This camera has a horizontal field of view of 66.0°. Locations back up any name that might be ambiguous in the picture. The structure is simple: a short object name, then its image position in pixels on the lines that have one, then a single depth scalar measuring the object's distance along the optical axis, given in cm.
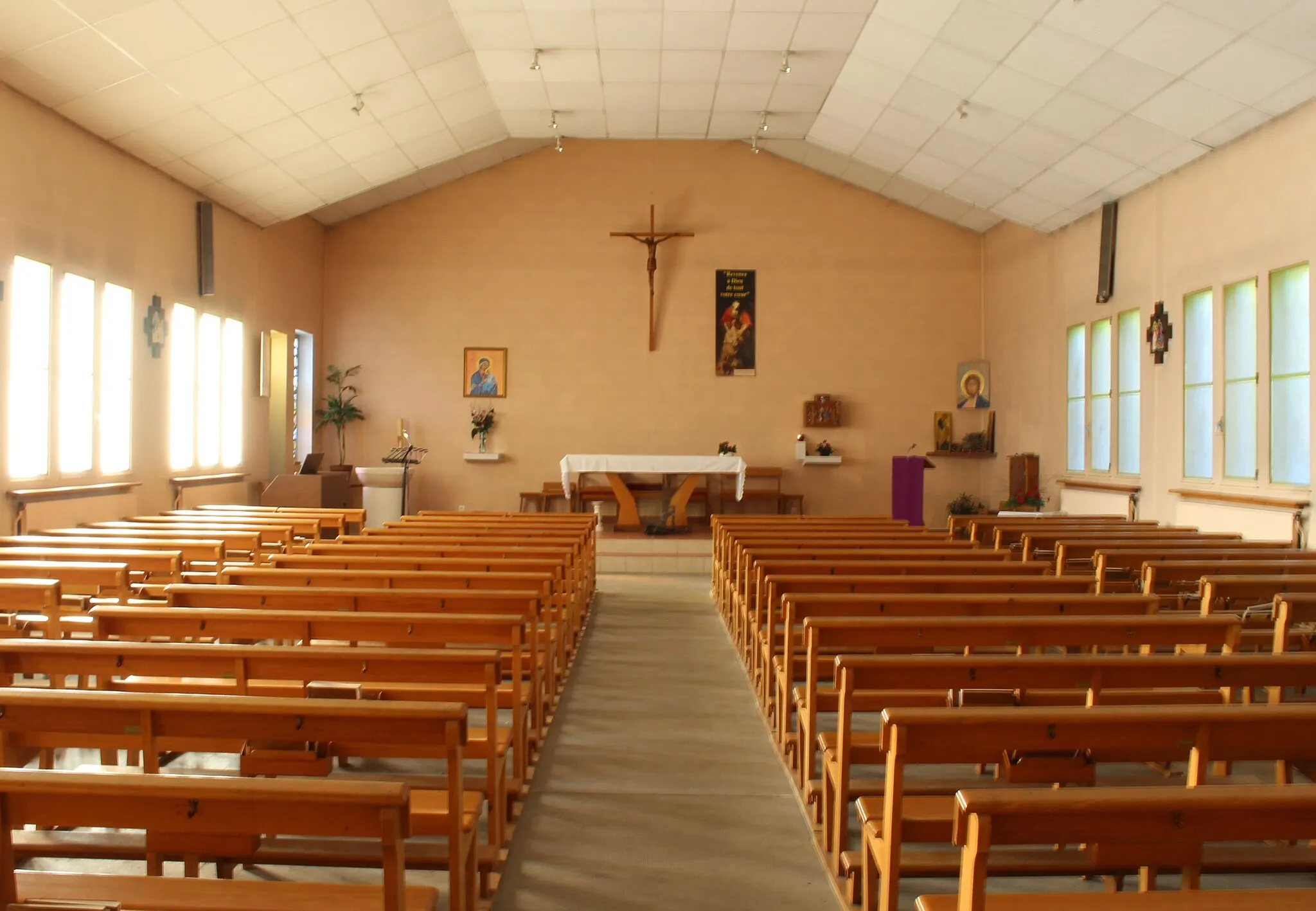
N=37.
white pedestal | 1160
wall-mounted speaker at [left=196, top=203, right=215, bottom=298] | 966
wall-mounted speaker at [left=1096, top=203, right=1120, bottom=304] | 981
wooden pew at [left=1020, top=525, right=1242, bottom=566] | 623
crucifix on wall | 1267
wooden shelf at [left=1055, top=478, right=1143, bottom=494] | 937
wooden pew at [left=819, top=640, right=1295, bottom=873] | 261
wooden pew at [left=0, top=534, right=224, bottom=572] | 539
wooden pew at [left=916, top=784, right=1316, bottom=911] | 149
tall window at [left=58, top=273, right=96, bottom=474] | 754
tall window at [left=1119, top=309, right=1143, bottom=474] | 948
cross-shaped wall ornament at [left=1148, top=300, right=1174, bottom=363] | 878
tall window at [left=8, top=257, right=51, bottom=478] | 696
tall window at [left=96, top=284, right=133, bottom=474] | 809
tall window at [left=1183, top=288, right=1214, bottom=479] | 830
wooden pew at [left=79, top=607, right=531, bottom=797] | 311
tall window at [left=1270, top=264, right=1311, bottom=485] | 704
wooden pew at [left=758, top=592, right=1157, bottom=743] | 365
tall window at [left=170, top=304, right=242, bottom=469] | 934
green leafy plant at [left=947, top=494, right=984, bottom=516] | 1243
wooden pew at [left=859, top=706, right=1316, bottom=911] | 202
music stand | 1262
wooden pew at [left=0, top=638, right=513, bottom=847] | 260
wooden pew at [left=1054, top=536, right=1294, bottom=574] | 583
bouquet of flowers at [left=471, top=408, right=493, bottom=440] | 1285
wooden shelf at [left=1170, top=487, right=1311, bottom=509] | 700
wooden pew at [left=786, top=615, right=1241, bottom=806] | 313
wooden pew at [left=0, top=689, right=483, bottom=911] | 205
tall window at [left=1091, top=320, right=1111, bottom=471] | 1012
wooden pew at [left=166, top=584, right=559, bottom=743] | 365
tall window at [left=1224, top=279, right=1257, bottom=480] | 768
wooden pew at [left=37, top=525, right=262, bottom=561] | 576
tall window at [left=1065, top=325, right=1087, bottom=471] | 1058
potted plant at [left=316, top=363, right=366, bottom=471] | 1269
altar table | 1089
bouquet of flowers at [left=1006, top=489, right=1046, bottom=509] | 1091
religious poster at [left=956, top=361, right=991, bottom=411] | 1291
